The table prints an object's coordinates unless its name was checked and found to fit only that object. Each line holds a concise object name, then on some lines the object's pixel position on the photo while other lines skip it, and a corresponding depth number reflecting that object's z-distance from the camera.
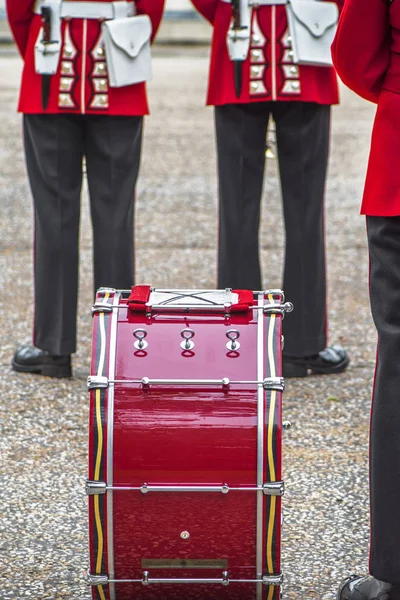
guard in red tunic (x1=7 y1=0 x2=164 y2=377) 7.87
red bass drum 4.72
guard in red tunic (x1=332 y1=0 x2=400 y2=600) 4.66
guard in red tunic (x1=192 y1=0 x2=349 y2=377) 7.94
